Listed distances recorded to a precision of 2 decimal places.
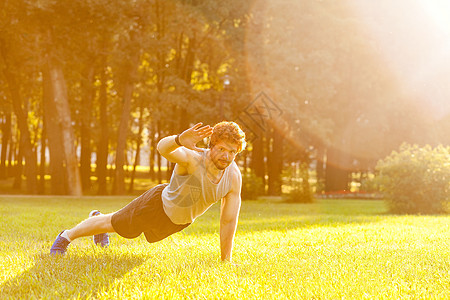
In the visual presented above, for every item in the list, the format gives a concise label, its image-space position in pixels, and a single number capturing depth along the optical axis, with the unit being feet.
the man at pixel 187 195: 17.43
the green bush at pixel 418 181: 57.35
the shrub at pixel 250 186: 78.74
